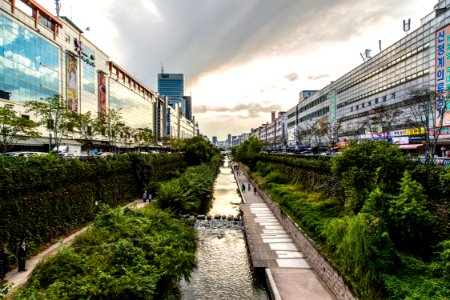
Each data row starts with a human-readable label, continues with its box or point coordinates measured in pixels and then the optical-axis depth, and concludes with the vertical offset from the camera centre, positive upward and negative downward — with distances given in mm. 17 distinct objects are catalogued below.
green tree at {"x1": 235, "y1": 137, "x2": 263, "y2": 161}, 74425 -207
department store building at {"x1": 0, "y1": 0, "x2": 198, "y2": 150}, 37844 +16398
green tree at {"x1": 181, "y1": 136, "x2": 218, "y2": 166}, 68625 -910
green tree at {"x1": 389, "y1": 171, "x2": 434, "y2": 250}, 11195 -2985
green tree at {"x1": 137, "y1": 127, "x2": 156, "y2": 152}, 70312 +3097
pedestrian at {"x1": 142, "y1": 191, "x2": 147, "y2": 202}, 33406 -6120
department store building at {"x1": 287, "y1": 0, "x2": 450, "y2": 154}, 39469 +13480
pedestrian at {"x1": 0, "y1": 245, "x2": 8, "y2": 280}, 12187 -5372
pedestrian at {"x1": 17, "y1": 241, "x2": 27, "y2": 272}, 13164 -5382
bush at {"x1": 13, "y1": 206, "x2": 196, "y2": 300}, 9430 -4947
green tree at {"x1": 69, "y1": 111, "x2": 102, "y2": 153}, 37719 +4391
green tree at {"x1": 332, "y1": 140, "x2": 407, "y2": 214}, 13555 -1149
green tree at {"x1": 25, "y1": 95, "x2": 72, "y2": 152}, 32594 +5024
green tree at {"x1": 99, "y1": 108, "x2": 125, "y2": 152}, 45353 +4148
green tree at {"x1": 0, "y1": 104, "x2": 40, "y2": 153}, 25750 +2938
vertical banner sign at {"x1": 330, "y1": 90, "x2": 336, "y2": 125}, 75125 +11681
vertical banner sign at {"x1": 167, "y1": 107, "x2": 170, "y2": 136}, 135250 +14861
